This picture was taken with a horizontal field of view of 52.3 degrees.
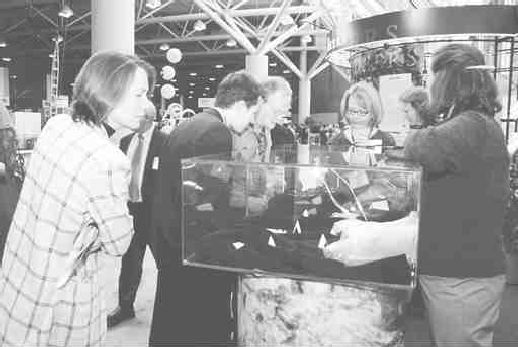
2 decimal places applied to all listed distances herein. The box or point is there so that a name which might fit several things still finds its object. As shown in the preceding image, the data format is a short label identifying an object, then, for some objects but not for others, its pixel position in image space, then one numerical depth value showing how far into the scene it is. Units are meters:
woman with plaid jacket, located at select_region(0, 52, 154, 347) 1.51
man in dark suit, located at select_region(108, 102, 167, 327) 3.56
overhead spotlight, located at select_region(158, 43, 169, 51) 25.74
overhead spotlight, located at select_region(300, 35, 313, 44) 22.52
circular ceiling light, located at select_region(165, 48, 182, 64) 17.39
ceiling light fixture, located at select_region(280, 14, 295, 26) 18.25
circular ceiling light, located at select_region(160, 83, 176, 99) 12.92
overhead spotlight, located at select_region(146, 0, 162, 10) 15.77
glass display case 1.45
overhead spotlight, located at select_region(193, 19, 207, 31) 19.48
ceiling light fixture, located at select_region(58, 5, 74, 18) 15.44
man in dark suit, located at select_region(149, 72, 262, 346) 2.20
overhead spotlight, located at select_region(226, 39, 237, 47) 25.19
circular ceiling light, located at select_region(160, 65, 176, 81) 16.09
